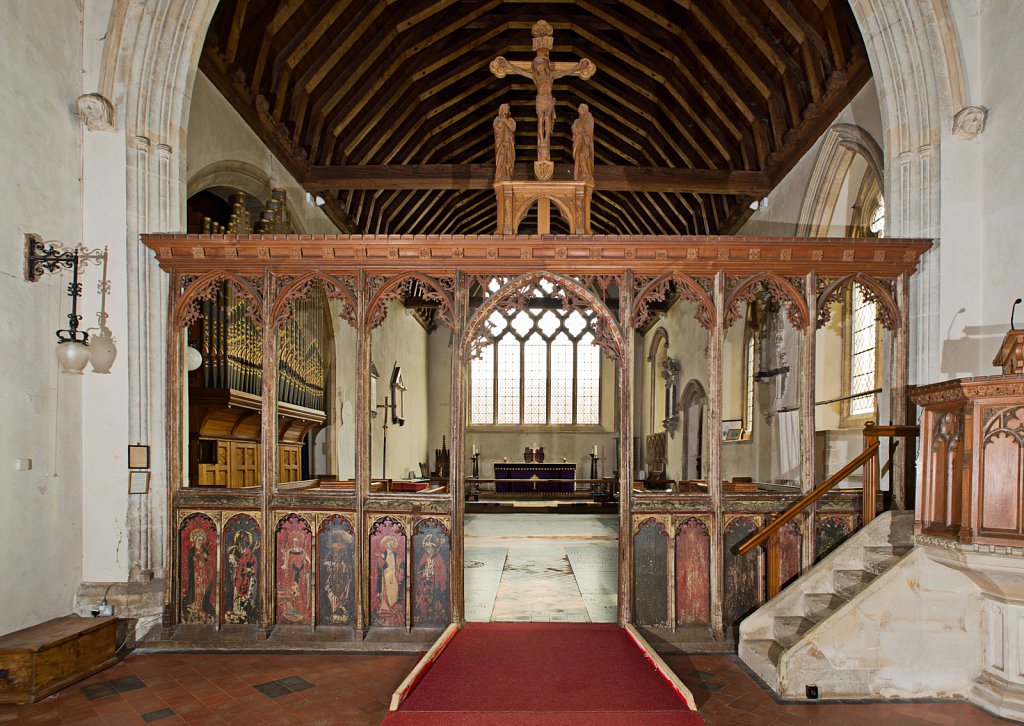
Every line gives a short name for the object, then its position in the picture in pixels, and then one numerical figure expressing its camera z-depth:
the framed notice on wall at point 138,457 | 5.17
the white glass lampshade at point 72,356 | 4.79
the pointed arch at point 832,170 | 7.20
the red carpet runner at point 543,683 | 3.49
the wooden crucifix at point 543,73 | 5.30
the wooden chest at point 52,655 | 4.04
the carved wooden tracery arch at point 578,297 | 5.14
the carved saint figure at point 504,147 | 5.30
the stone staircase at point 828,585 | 4.64
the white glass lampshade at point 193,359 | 6.33
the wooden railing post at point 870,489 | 4.91
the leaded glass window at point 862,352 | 7.74
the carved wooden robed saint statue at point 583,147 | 5.32
